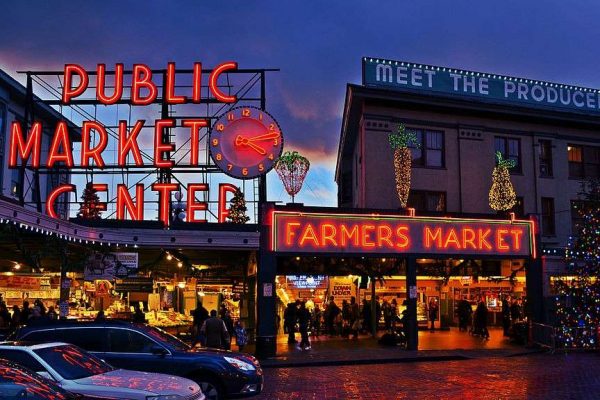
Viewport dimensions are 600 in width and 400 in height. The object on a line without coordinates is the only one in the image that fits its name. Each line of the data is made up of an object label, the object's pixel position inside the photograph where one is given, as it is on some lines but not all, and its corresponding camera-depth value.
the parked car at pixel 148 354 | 12.61
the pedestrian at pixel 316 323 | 33.53
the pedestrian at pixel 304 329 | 25.51
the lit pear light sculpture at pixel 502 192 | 29.47
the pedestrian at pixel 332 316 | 32.81
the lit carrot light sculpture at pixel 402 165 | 27.56
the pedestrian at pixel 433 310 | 35.97
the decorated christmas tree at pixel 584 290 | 24.94
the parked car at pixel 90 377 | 8.82
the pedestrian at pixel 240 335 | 23.44
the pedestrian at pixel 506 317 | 32.09
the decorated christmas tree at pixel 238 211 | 31.06
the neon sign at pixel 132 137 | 31.97
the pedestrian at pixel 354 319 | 31.69
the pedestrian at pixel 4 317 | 23.32
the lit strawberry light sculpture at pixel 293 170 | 27.34
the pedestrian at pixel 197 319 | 22.57
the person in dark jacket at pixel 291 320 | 28.78
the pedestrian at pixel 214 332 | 19.14
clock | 28.89
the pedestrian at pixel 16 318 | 23.53
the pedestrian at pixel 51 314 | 22.39
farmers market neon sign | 25.20
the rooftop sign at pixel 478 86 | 32.19
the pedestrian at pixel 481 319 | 30.47
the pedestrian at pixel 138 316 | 23.27
